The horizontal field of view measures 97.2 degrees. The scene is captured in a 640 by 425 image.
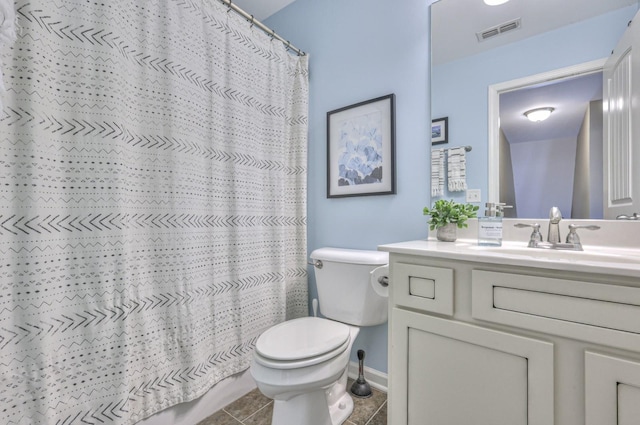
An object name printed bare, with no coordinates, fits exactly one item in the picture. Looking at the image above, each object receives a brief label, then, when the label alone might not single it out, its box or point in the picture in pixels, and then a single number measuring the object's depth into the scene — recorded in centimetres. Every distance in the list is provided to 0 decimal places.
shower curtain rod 145
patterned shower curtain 87
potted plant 125
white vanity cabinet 67
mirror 106
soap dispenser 109
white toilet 104
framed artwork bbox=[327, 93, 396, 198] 153
